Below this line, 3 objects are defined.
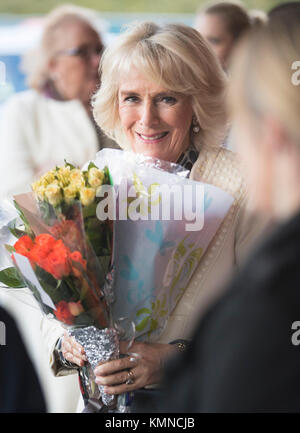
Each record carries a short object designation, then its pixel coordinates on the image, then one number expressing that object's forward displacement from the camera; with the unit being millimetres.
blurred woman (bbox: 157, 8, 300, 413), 1285
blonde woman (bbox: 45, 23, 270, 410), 1833
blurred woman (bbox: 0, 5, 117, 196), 2977
